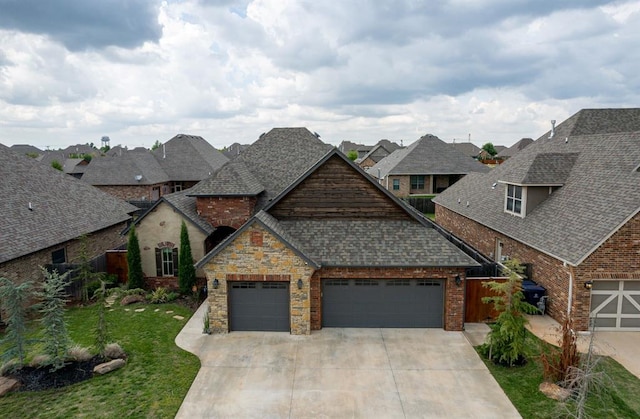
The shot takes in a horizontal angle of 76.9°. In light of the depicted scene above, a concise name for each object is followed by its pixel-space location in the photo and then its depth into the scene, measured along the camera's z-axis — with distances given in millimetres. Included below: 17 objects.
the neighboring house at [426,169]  44281
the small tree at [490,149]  92625
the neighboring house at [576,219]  12906
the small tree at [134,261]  17531
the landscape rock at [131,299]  16688
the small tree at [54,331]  10977
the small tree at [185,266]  16908
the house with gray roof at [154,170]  39531
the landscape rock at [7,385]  10104
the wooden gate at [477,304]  14320
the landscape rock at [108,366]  11094
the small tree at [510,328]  11172
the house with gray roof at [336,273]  13234
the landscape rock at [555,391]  9703
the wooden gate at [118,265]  19172
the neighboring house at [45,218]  15383
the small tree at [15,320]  10789
